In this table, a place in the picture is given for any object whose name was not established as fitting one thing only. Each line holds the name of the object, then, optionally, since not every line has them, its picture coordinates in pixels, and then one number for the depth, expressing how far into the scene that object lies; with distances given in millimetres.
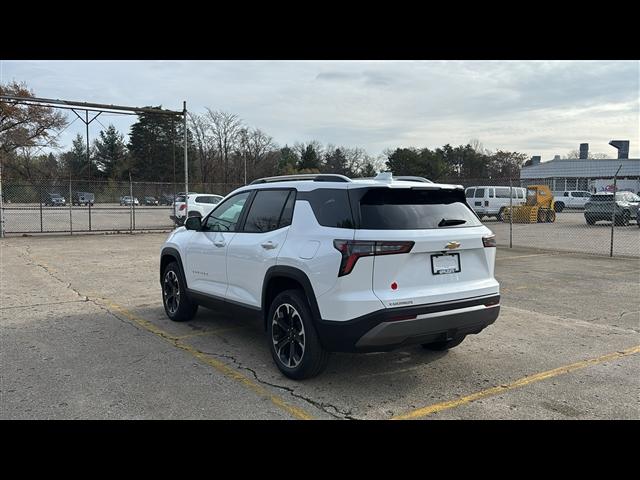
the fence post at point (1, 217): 19289
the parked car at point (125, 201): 29528
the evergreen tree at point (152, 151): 63844
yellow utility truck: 27328
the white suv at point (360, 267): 4098
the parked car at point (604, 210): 24625
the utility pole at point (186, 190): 22438
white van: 27797
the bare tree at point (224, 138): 74394
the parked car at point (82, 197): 26109
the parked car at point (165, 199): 30469
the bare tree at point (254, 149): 75250
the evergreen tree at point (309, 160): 77500
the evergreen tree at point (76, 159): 63022
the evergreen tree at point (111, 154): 63938
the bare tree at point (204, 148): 72812
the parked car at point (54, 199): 33844
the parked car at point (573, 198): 38812
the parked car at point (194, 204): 23484
